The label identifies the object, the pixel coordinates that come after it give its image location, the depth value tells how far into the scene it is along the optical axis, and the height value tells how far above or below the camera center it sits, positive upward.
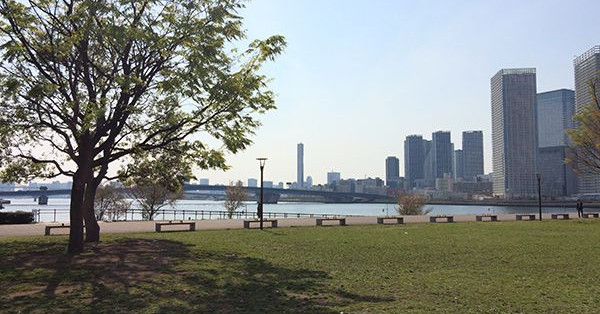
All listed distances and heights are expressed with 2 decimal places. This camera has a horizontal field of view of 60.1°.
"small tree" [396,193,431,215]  56.47 -1.41
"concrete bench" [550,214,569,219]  41.72 -1.99
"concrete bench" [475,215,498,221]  37.86 -1.88
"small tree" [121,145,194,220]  19.86 +0.85
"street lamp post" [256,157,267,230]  29.59 +1.29
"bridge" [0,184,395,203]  76.76 -0.17
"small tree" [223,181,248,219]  57.53 -0.56
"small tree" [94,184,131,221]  50.22 -1.19
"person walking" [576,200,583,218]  42.90 -1.32
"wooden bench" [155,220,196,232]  25.47 -1.68
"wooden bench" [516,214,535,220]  39.84 -1.94
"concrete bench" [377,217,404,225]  33.41 -1.82
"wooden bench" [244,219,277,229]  28.56 -1.75
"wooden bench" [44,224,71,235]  22.27 -1.60
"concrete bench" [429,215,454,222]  36.44 -1.85
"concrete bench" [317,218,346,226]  31.30 -1.76
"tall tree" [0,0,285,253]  13.32 +3.33
